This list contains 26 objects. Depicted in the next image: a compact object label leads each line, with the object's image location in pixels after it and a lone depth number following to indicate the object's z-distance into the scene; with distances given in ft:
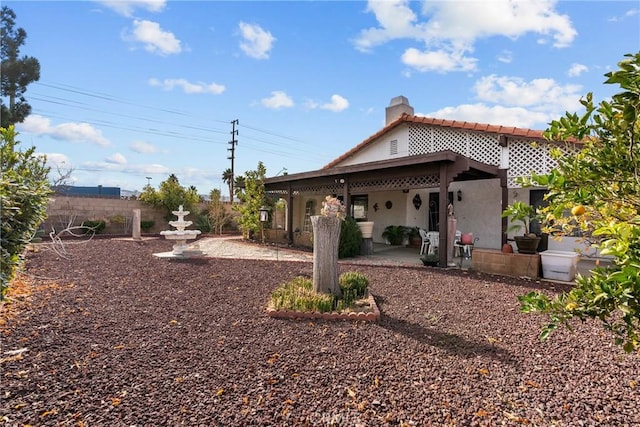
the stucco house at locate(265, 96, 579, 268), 28.29
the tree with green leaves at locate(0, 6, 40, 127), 47.60
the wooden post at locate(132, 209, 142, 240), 43.39
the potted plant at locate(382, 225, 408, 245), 41.68
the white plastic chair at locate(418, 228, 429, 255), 32.15
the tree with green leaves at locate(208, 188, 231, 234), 56.54
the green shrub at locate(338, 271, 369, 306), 16.11
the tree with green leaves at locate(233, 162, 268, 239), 44.21
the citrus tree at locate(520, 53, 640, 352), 3.33
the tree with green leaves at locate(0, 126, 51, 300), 10.72
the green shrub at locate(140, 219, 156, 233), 53.26
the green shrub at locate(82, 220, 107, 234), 48.73
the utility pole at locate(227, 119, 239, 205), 98.29
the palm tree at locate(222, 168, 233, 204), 134.78
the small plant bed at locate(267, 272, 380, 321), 13.79
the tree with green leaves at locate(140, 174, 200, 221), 54.70
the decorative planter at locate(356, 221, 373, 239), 33.53
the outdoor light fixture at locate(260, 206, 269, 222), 35.73
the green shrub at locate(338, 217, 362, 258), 31.73
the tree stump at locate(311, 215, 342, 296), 16.30
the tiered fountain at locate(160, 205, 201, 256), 29.94
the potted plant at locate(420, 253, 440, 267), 25.99
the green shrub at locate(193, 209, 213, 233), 58.29
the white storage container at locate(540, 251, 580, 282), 21.33
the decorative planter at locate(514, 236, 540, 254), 22.86
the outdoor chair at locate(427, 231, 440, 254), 31.03
